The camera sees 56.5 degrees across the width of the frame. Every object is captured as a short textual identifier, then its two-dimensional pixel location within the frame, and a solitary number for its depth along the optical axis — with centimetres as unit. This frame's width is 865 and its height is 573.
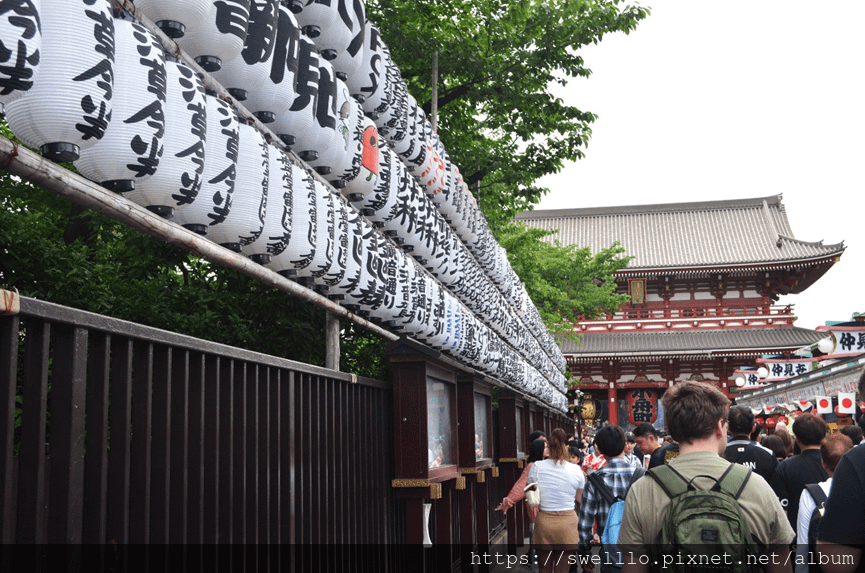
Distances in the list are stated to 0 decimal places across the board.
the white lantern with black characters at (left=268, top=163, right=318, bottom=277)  440
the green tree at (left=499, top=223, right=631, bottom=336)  2136
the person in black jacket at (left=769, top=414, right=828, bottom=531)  585
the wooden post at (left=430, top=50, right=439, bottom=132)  976
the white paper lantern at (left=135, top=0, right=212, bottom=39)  321
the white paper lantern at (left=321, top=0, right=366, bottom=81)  525
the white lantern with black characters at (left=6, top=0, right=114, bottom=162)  244
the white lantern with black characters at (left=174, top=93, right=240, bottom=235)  342
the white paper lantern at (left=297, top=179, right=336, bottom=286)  468
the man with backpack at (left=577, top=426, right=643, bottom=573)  607
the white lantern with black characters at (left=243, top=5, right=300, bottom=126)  396
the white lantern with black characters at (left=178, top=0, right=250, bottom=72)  337
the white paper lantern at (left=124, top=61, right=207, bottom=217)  309
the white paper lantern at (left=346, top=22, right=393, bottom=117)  578
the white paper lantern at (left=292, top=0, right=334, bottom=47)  484
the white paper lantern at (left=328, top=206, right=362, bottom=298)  521
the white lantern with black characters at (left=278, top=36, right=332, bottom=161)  423
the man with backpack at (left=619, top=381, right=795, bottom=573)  303
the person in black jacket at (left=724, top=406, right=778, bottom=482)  662
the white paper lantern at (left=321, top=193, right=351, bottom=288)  497
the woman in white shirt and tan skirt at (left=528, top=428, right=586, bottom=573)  725
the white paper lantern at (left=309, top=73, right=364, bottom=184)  455
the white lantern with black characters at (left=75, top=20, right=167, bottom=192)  279
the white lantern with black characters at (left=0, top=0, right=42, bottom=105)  213
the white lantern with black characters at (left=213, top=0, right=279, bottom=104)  373
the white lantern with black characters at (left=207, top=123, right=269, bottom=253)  371
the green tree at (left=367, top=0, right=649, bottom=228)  1073
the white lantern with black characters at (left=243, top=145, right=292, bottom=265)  408
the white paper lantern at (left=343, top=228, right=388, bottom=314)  553
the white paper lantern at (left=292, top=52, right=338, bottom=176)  445
